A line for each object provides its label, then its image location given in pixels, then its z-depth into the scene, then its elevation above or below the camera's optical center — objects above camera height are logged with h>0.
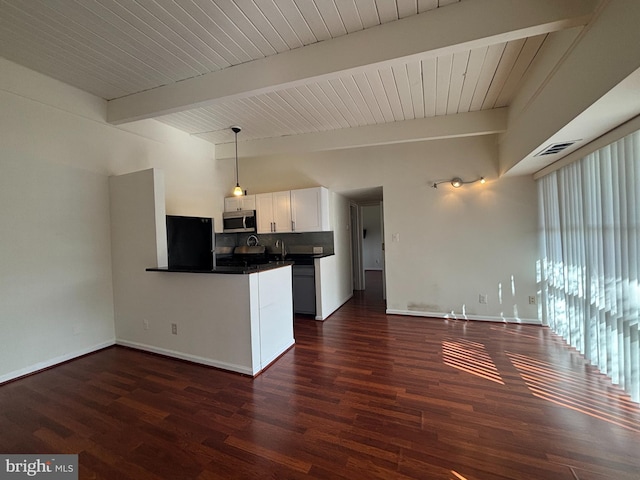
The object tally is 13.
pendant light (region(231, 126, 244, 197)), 3.92 +1.77
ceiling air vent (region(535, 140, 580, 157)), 2.28 +0.80
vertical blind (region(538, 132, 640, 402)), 1.88 -0.24
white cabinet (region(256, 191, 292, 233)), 4.51 +0.53
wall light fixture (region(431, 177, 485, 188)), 3.77 +0.79
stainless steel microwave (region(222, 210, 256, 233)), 4.77 +0.40
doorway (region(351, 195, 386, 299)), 6.12 -0.24
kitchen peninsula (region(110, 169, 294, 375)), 2.45 -0.60
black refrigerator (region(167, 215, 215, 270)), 3.57 +0.04
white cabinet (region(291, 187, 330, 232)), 4.27 +0.52
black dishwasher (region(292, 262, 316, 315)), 4.13 -0.80
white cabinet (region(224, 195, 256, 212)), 4.79 +0.76
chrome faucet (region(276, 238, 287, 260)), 5.00 -0.10
